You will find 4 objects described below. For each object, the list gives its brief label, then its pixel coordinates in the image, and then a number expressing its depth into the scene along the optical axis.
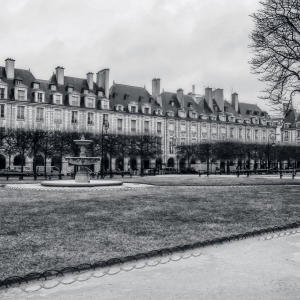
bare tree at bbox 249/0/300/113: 16.95
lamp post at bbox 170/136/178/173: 61.03
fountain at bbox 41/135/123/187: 20.42
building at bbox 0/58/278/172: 47.66
